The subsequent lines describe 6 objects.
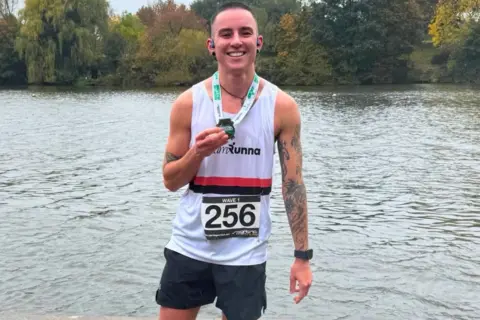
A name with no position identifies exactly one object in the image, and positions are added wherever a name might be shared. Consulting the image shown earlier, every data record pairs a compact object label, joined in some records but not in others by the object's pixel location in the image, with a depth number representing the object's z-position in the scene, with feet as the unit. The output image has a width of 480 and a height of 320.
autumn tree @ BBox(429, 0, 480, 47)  221.05
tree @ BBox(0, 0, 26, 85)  223.71
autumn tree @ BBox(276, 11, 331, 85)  223.30
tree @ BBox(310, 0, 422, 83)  220.84
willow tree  199.00
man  9.99
